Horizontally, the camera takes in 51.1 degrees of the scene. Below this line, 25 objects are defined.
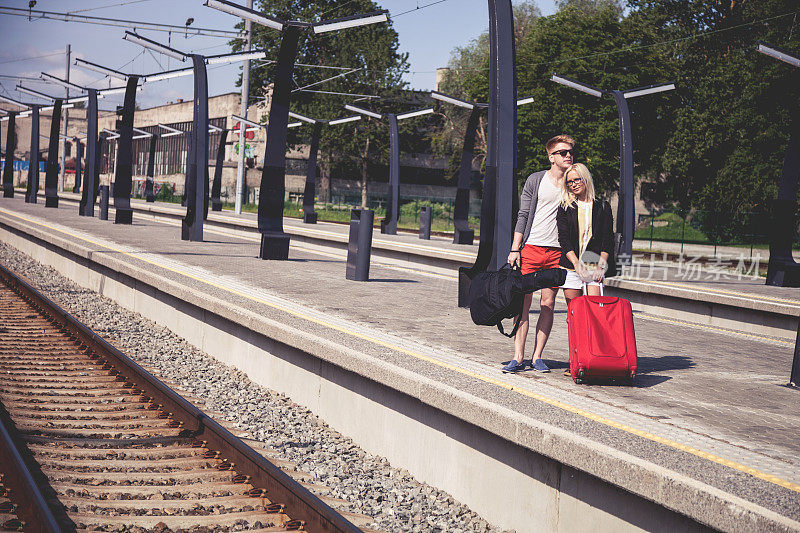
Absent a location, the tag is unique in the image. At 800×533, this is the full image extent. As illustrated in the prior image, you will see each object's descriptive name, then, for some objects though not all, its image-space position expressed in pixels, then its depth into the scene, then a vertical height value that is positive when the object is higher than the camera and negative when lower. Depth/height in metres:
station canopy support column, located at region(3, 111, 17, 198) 40.20 +0.17
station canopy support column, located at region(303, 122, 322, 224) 36.28 +0.43
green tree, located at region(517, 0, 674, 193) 53.31 +8.72
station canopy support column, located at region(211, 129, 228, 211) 47.12 +0.40
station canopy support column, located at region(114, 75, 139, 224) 24.89 +0.72
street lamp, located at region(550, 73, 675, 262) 21.66 +1.30
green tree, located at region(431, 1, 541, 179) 71.24 +11.52
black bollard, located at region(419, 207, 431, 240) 31.75 -0.73
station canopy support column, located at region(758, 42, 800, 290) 17.80 +0.55
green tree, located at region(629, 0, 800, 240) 42.31 +6.71
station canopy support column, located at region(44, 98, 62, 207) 32.53 +0.28
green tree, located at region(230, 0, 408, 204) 68.56 +10.36
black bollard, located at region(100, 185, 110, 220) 27.68 -0.85
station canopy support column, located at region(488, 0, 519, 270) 10.66 +1.09
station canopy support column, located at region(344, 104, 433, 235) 30.75 +1.66
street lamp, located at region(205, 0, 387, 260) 17.17 +0.89
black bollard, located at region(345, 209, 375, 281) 14.66 -0.80
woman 6.64 -0.09
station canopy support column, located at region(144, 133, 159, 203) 58.53 -0.30
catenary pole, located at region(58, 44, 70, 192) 73.61 +3.54
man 6.84 -0.15
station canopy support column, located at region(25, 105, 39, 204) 36.37 +0.27
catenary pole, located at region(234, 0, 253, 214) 43.16 +2.59
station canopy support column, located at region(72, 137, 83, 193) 54.16 +0.95
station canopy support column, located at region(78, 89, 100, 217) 27.12 +0.34
